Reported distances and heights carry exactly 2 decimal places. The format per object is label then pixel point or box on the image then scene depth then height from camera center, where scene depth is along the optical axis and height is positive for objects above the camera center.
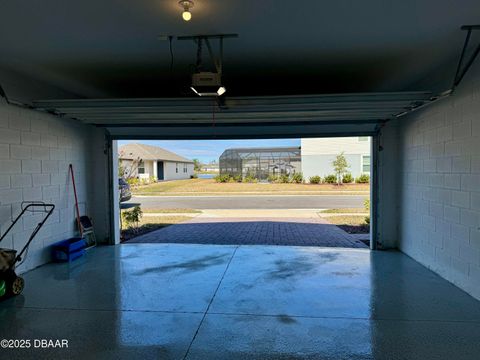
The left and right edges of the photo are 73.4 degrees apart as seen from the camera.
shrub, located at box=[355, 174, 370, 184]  19.62 -0.52
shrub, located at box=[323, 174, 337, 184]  20.21 -0.51
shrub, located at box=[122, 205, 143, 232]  8.57 -1.16
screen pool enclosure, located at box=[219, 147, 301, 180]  23.28 +0.77
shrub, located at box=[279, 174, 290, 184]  22.00 -0.52
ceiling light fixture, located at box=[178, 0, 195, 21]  2.59 +1.36
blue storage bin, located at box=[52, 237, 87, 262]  5.29 -1.27
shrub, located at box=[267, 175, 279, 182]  22.57 -0.46
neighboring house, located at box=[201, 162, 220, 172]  48.69 +0.83
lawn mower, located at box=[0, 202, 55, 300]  3.58 -1.18
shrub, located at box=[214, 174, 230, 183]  23.48 -0.44
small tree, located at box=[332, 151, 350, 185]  19.27 +0.30
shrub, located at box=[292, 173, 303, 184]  21.41 -0.45
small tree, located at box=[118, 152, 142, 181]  15.47 +0.27
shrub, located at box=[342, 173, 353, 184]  20.00 -0.46
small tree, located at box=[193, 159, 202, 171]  43.40 +1.06
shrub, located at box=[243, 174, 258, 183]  23.28 -0.52
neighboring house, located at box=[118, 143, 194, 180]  26.89 +1.07
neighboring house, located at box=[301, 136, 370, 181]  19.94 +1.04
